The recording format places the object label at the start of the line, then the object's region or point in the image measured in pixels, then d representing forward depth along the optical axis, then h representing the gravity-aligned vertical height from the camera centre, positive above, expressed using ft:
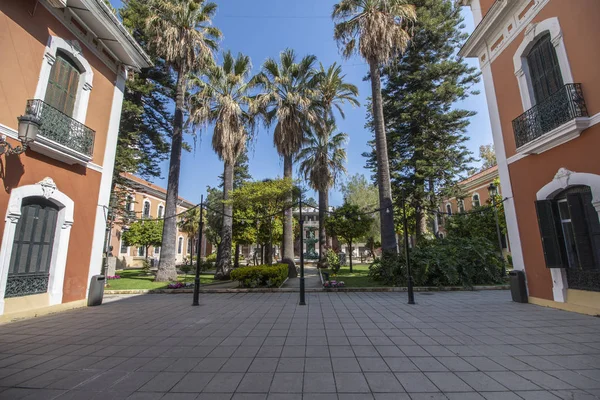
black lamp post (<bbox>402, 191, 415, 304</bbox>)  26.35 -2.68
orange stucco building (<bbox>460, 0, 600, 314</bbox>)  19.65 +9.26
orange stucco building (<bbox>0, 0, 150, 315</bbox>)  20.42 +9.87
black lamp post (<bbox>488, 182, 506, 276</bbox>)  44.75 +10.60
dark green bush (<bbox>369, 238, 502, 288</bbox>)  34.88 -1.78
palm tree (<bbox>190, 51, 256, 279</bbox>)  48.52 +25.82
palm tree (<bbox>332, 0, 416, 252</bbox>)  40.29 +32.82
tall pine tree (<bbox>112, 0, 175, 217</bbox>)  55.77 +32.21
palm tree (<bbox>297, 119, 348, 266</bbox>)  63.77 +22.67
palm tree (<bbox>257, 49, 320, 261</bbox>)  52.03 +30.18
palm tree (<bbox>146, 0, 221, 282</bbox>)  44.93 +34.93
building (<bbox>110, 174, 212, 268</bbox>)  81.92 +7.99
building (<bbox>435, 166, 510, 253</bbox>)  80.50 +20.39
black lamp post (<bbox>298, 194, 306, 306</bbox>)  26.66 -3.57
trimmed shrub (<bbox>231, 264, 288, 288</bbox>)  36.58 -2.89
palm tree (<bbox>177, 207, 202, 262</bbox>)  86.17 +10.68
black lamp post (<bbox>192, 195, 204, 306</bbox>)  27.37 -2.94
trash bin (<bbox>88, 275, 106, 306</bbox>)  26.76 -3.37
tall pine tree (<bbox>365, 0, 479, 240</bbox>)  56.03 +30.53
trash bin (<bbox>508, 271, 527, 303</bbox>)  25.28 -3.20
